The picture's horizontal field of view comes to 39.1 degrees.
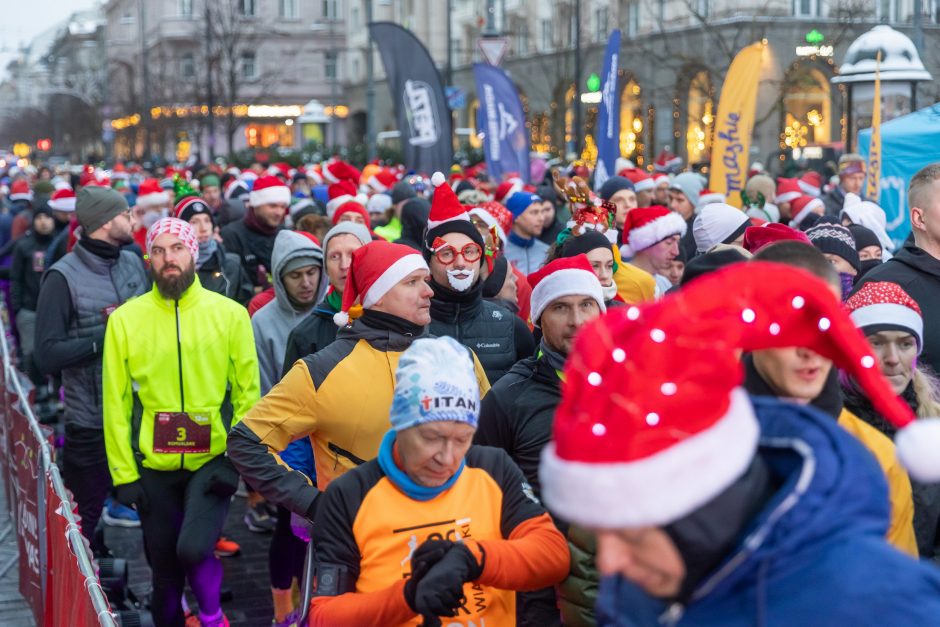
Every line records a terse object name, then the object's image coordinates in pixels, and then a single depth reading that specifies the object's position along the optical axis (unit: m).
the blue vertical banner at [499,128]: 17.64
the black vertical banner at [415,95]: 16.34
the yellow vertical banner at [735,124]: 13.41
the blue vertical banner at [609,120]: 15.23
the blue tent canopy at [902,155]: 11.84
